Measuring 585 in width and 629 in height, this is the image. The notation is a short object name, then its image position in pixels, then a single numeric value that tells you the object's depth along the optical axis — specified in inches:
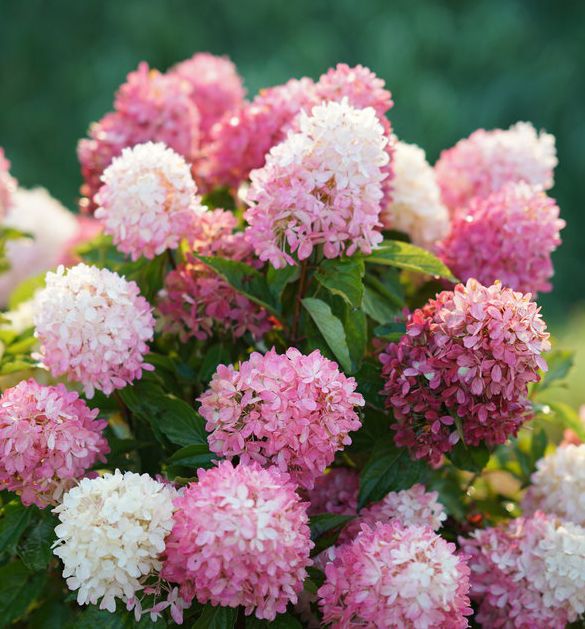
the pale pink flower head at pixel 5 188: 51.5
